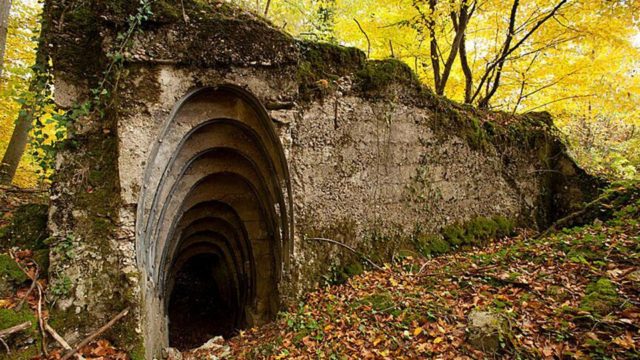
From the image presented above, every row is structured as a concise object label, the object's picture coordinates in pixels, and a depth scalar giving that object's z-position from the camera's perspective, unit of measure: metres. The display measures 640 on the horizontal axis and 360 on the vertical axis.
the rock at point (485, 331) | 3.24
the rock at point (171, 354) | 5.27
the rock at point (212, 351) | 4.73
